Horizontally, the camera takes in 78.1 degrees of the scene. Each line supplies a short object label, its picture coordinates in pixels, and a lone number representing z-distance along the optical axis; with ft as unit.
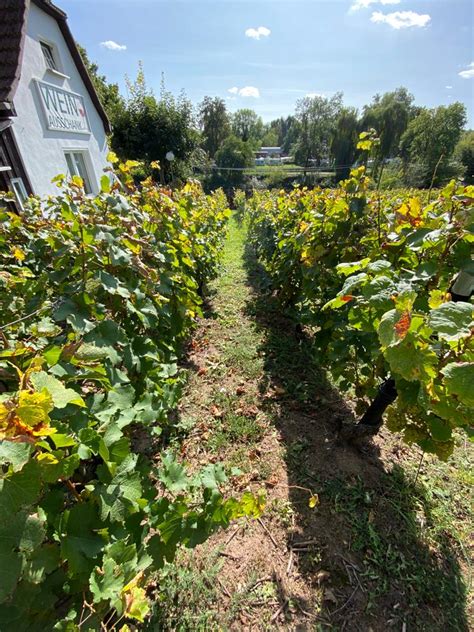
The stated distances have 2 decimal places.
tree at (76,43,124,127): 59.39
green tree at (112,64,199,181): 53.21
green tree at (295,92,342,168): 158.51
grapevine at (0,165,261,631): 2.13
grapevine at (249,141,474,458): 3.09
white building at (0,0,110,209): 20.51
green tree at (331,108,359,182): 126.72
